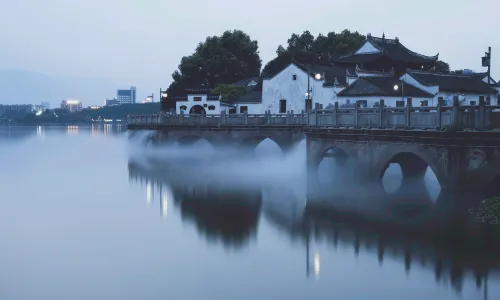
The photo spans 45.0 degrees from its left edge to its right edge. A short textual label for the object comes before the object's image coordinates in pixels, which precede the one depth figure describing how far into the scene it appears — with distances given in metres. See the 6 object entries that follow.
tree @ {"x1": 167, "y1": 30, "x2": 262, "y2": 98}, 105.19
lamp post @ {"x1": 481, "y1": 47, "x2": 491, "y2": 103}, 57.59
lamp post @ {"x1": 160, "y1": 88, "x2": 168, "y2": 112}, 104.44
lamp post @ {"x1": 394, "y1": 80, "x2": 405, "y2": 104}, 55.37
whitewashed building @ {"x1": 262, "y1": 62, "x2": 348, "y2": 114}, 69.44
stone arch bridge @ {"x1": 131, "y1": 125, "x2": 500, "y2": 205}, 27.92
